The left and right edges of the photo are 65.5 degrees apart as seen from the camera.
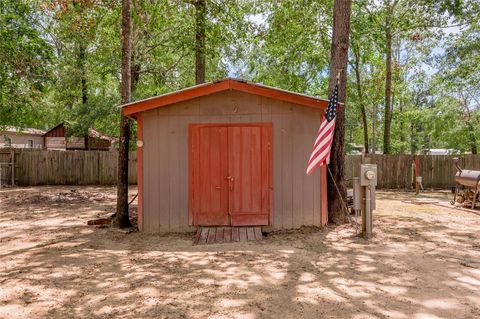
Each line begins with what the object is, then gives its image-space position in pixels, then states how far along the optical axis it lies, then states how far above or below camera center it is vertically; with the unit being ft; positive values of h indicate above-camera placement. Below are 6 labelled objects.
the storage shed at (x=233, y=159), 21.76 +0.24
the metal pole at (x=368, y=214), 19.56 -2.73
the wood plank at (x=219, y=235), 19.70 -3.94
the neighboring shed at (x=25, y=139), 92.05 +6.70
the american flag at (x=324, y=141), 18.88 +1.11
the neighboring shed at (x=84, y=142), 68.95 +4.14
